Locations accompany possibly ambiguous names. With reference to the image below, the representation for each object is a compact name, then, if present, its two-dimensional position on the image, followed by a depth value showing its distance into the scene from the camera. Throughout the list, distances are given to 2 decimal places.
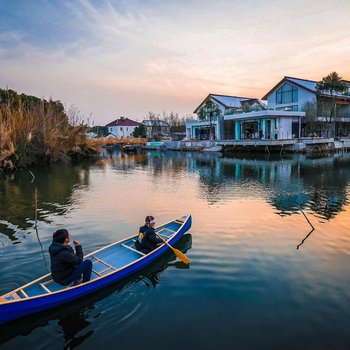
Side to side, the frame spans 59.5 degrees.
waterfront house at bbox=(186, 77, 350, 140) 45.38
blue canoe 5.15
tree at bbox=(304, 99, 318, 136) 45.81
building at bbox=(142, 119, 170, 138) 86.06
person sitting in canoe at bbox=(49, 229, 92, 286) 5.57
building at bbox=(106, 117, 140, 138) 94.31
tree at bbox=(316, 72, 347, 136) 46.31
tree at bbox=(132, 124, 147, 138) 79.50
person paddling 7.55
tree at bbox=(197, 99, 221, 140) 54.53
